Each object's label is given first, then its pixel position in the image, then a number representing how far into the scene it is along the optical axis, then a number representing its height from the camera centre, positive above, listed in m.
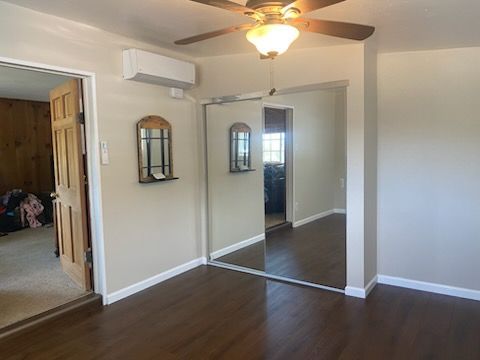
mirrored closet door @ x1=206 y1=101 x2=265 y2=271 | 4.21 -0.36
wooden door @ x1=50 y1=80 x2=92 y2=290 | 3.21 -0.20
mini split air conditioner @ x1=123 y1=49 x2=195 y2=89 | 3.26 +0.82
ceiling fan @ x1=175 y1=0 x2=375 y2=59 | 1.70 +0.65
